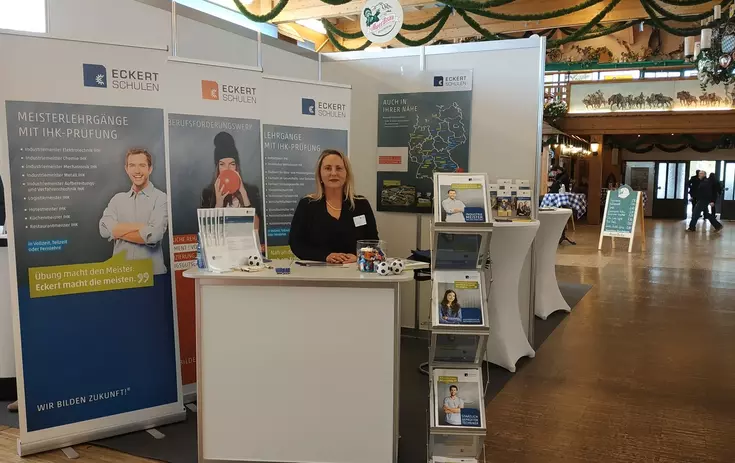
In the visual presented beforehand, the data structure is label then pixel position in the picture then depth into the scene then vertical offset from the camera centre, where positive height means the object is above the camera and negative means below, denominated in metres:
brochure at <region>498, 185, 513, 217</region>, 4.32 -0.14
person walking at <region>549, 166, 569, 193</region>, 12.05 +0.07
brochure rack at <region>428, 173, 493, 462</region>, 2.42 -0.55
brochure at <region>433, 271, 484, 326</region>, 2.41 -0.49
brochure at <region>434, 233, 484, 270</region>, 2.49 -0.29
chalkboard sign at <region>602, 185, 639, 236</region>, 10.28 -0.51
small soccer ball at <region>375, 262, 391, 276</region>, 2.47 -0.36
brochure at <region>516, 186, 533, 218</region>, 4.30 -0.14
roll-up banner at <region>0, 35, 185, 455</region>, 2.71 -0.27
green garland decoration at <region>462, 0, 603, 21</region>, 6.00 +1.85
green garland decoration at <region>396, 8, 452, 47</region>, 6.52 +1.70
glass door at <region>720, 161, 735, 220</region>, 18.45 -0.29
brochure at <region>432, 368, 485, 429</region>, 2.43 -0.90
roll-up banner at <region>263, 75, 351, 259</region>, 3.82 +0.30
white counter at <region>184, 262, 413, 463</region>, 2.49 -0.79
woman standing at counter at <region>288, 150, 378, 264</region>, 3.29 -0.21
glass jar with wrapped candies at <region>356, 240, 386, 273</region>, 2.53 -0.31
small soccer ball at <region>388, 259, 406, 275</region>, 2.49 -0.36
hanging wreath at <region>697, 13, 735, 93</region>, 5.30 +1.19
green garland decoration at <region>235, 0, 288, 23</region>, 5.30 +1.60
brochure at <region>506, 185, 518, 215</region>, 4.33 -0.10
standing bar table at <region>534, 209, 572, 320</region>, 5.42 -0.75
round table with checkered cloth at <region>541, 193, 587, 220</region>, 11.32 -0.32
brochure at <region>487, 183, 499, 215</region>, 4.35 -0.09
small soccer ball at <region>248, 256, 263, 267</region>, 2.59 -0.35
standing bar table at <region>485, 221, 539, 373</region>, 3.88 -0.75
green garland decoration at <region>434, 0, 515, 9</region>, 5.53 +1.72
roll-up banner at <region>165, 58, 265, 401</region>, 3.25 +0.20
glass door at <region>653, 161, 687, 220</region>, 19.42 -0.24
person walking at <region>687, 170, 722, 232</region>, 14.20 -0.40
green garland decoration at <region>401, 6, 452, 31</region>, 6.30 +1.84
